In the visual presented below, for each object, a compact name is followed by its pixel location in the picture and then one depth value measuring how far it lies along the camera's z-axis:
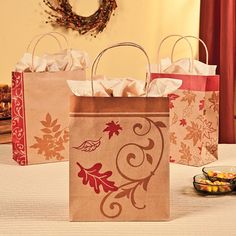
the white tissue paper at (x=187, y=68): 2.07
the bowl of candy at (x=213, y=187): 1.70
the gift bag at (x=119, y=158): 1.53
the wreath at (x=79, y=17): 3.72
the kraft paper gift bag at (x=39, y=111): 1.99
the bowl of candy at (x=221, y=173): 1.75
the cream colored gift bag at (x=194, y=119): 1.98
